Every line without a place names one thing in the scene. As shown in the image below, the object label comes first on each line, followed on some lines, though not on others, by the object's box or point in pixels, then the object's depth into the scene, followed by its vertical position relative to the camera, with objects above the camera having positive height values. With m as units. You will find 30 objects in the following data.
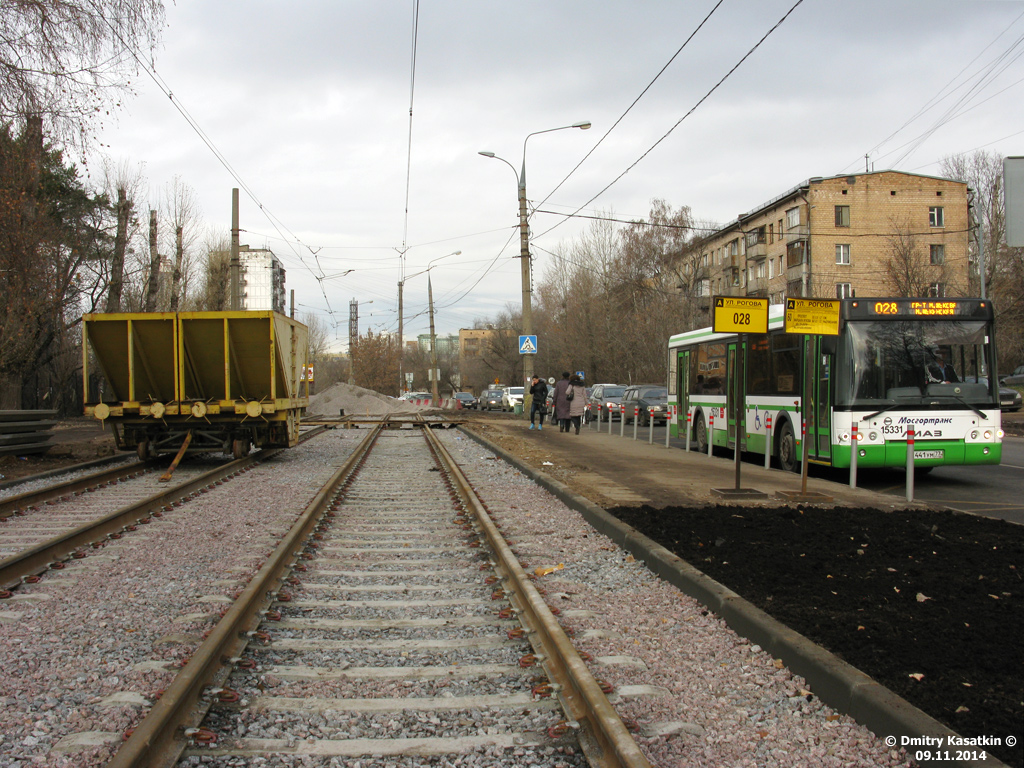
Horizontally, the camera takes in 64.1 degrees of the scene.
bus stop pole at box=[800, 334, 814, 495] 13.24 +0.00
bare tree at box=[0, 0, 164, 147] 10.53 +4.66
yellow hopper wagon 13.77 +0.22
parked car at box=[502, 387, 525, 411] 50.88 -0.86
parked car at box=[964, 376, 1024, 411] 34.24 -0.92
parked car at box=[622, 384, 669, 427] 31.14 -0.69
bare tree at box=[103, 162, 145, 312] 34.09 +6.72
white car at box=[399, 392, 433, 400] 63.09 -0.82
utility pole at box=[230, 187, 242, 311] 28.31 +4.53
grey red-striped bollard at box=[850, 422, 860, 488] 11.59 -1.03
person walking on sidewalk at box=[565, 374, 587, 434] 23.62 -0.39
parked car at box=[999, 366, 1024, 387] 49.50 -0.18
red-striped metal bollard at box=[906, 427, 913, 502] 10.44 -1.10
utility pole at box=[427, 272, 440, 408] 49.31 +1.82
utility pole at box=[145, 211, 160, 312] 36.91 +5.68
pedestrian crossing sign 26.33 +1.28
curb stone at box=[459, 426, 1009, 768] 3.15 -1.33
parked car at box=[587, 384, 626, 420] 37.36 -0.65
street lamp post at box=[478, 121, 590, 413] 26.56 +3.91
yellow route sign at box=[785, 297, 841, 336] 9.88 +0.77
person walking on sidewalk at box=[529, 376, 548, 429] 26.14 -0.42
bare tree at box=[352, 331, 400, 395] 87.12 +2.52
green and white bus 12.27 -0.08
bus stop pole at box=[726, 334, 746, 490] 16.19 +0.06
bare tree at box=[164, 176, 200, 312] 41.17 +7.07
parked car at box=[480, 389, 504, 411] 54.22 -1.06
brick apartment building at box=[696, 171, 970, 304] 53.44 +10.26
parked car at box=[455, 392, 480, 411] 59.47 -1.23
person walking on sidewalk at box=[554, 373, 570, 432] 23.73 -0.56
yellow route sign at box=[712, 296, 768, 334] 9.75 +0.80
